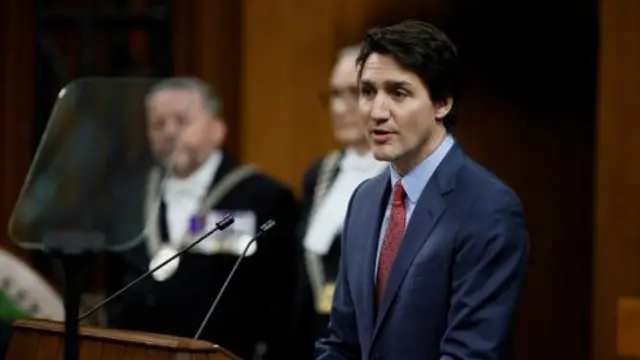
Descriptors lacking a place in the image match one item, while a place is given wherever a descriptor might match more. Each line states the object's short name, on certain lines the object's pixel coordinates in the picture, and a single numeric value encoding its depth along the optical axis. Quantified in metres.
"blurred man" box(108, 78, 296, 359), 9.87
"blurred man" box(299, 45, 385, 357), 9.39
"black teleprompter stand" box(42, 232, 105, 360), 5.92
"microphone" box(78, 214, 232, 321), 6.50
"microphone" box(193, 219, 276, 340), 6.62
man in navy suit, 6.29
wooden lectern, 5.96
